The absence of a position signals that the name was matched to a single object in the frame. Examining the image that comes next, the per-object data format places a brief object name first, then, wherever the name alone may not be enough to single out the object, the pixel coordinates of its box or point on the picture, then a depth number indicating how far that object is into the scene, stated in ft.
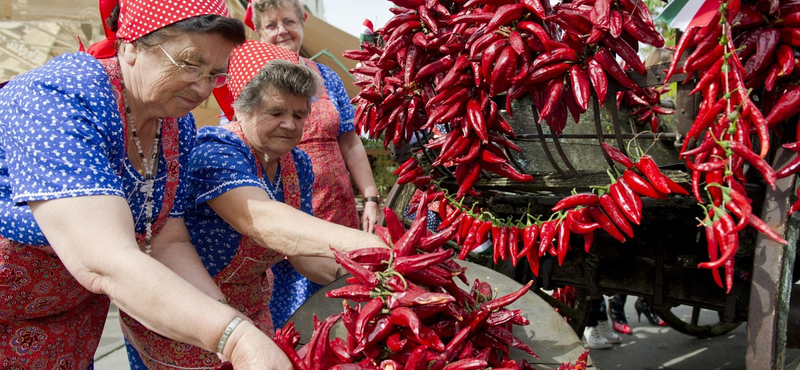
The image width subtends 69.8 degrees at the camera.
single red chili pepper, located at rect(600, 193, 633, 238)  4.74
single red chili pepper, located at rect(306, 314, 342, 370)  4.25
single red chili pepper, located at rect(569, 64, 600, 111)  4.58
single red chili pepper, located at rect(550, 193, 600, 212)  4.98
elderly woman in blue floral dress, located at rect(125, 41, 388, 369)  5.42
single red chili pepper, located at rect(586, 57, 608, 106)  4.55
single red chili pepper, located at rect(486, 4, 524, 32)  4.87
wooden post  4.25
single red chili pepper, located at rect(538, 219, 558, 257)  5.25
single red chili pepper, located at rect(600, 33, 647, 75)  4.56
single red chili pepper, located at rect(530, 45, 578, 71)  4.67
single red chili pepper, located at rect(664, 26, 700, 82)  4.37
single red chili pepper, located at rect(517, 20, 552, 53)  4.72
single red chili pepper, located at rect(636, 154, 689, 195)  4.54
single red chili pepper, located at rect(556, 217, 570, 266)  5.15
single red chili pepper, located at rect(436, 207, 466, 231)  6.19
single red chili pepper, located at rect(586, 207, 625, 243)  4.90
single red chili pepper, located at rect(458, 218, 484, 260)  6.01
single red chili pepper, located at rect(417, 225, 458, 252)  4.61
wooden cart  4.32
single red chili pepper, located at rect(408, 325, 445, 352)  4.12
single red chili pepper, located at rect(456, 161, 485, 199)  5.81
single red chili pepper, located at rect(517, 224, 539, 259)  5.47
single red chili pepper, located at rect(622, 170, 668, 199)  4.62
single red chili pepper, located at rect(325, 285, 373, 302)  4.34
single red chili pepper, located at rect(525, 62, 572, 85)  4.72
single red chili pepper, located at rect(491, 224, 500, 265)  5.82
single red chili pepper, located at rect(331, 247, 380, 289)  4.32
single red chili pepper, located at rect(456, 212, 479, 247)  6.09
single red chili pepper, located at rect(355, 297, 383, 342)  4.15
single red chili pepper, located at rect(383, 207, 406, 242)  4.78
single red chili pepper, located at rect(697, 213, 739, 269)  3.93
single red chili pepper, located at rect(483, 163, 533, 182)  5.65
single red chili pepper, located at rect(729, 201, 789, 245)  3.94
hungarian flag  4.30
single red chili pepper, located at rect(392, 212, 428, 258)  4.52
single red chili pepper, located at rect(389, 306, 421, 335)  4.00
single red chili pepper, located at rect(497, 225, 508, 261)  5.78
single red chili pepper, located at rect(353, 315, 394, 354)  4.18
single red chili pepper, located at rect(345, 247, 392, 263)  4.57
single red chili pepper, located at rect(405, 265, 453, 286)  4.46
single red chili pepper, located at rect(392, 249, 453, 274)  4.36
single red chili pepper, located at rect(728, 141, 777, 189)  3.91
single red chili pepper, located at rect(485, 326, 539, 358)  4.66
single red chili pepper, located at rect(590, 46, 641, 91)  4.58
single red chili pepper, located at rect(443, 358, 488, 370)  4.10
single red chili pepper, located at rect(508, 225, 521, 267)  5.70
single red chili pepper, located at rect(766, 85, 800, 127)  4.04
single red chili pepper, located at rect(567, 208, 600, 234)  4.93
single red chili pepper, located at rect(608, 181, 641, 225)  4.60
